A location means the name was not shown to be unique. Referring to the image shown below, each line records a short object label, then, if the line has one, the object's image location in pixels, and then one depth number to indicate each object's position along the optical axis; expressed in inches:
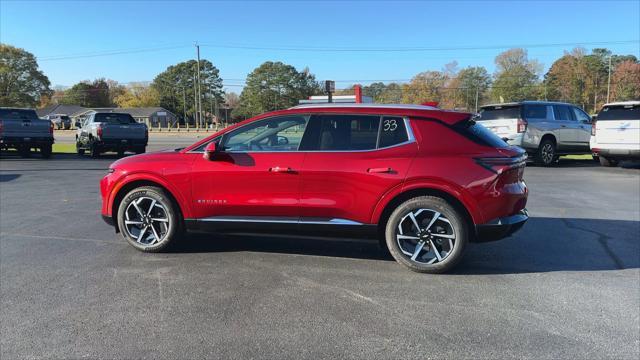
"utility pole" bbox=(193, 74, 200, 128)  3629.4
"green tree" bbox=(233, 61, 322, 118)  3759.8
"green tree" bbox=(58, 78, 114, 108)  4665.4
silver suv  535.5
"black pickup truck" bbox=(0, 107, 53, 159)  636.7
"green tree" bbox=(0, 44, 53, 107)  3265.3
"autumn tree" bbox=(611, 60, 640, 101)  2994.6
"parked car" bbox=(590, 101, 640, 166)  487.8
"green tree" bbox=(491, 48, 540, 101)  3344.0
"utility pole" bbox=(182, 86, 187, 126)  4001.2
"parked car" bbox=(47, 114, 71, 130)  2849.4
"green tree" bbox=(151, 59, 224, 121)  4067.4
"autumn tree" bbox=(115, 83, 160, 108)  4313.5
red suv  171.8
